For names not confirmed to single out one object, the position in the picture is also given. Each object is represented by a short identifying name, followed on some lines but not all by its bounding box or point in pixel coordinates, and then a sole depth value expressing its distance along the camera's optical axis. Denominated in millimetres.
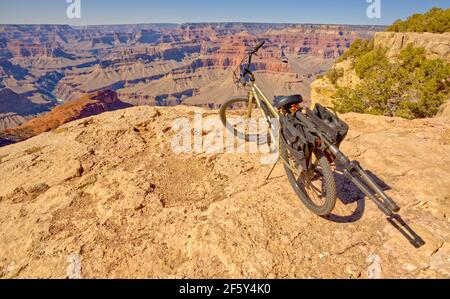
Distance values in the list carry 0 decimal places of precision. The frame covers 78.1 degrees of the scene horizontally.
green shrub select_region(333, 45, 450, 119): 12703
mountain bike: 3465
